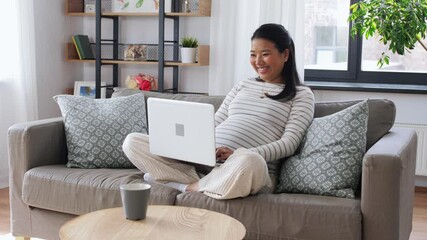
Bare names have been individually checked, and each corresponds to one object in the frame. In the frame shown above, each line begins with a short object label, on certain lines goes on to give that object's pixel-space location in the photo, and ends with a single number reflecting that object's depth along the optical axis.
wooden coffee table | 1.83
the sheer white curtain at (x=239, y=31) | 4.11
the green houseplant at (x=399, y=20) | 3.09
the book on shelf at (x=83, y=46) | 4.61
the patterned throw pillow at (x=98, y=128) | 2.93
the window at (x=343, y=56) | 4.29
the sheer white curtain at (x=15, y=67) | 4.13
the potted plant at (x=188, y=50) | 4.29
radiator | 3.96
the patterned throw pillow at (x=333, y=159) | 2.43
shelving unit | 4.30
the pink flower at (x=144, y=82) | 4.49
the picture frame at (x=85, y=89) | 4.70
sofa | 2.22
